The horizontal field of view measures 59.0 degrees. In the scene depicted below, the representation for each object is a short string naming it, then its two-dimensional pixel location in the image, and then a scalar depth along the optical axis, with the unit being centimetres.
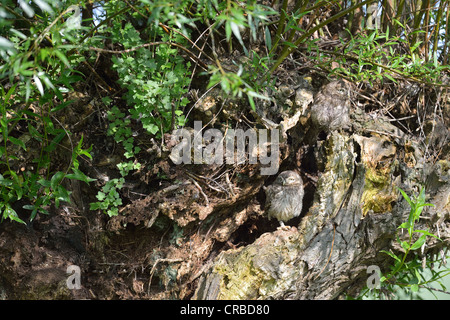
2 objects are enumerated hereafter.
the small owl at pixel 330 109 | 274
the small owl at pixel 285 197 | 255
